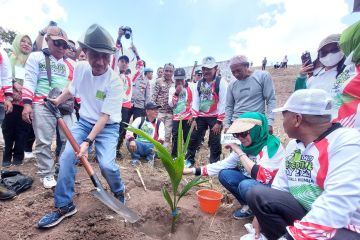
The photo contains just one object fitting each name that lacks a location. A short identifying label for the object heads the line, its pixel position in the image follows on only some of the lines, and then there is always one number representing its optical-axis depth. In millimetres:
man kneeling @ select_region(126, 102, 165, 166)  4930
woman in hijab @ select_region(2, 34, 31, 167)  3760
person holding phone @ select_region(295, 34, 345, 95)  2625
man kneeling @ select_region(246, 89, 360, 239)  1366
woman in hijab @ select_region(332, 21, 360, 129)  1852
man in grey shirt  3633
